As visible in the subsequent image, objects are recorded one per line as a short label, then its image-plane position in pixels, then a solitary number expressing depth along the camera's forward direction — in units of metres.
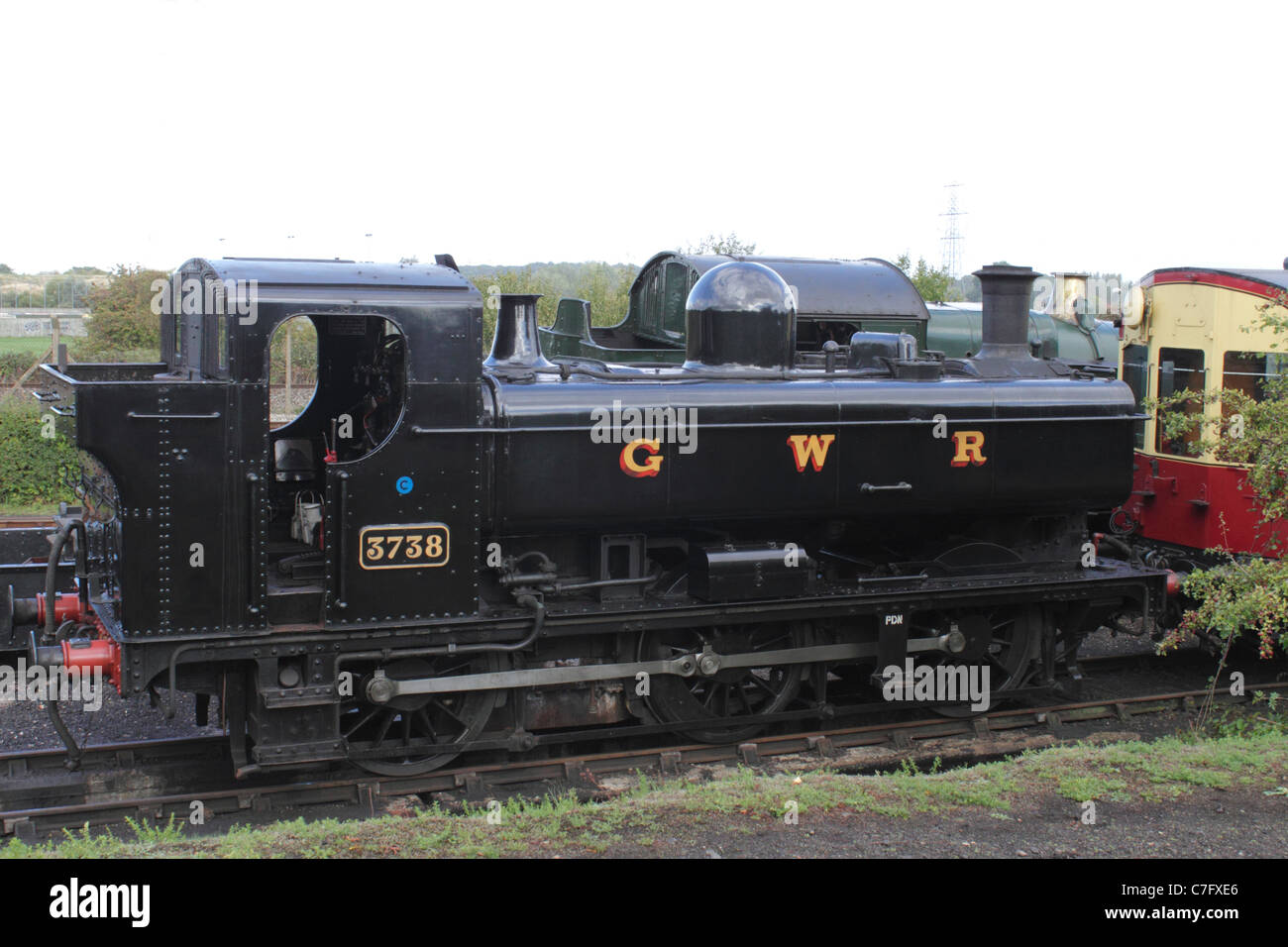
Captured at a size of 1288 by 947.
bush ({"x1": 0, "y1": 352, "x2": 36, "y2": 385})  31.48
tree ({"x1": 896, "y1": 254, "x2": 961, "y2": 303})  31.23
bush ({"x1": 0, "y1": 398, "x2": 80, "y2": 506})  17.61
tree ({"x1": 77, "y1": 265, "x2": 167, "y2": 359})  25.80
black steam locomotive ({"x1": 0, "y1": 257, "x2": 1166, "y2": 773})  6.50
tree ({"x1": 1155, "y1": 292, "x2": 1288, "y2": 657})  7.68
